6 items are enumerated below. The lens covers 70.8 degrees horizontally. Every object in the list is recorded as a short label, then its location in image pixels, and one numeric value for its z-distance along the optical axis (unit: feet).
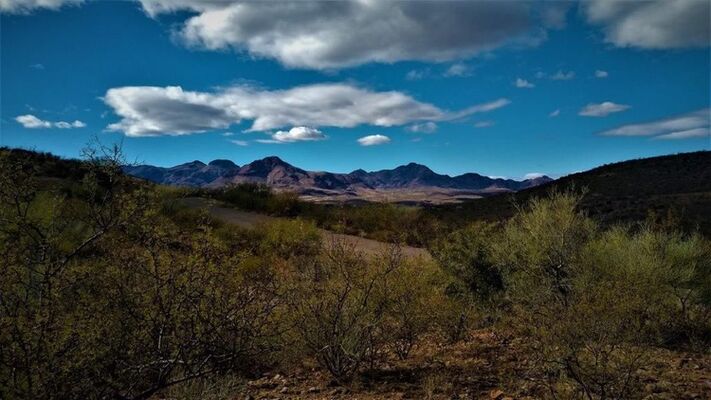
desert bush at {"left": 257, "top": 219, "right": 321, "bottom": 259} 43.02
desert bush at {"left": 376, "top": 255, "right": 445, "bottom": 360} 20.72
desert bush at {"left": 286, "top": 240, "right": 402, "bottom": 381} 18.48
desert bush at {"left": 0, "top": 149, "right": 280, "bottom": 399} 10.77
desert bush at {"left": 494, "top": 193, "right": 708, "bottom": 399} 14.16
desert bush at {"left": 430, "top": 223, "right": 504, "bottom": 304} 25.41
